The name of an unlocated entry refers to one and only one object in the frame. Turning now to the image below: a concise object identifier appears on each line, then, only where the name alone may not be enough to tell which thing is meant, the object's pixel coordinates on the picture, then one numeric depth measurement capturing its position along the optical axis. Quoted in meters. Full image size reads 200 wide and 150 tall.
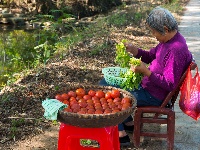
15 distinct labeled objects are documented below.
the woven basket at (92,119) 3.06
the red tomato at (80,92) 3.62
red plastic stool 3.27
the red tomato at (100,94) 3.63
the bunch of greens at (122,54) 4.19
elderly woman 3.75
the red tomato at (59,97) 3.46
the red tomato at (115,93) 3.66
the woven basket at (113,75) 4.13
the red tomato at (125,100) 3.50
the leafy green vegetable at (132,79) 3.81
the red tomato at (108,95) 3.62
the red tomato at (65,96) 3.48
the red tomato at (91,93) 3.65
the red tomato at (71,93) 3.56
